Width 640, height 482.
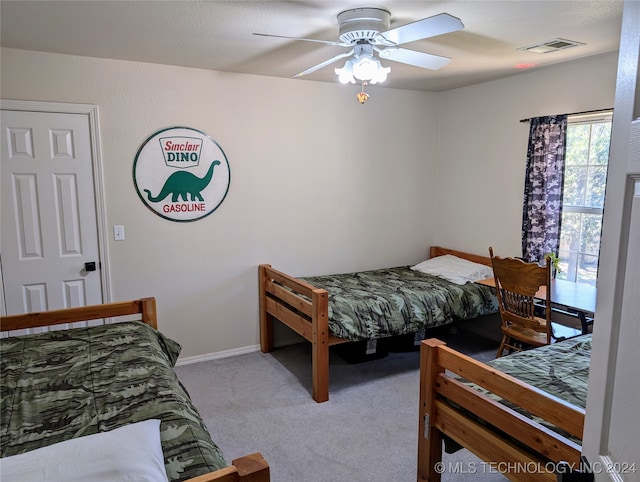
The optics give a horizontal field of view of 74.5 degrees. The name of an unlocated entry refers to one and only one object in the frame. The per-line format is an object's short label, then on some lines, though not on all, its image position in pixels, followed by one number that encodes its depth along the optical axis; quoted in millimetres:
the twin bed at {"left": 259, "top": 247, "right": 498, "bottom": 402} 2906
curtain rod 3019
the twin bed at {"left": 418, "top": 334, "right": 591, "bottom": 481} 1368
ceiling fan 1994
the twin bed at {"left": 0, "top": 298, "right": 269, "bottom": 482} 1086
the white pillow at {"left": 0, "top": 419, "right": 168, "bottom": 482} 1029
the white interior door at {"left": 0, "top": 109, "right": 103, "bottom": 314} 2850
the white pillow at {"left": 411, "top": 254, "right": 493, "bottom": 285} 3723
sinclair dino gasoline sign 3254
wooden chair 2768
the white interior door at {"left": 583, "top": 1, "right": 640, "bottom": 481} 674
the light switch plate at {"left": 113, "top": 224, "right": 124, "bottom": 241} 3191
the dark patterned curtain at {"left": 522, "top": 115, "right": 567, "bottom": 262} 3336
